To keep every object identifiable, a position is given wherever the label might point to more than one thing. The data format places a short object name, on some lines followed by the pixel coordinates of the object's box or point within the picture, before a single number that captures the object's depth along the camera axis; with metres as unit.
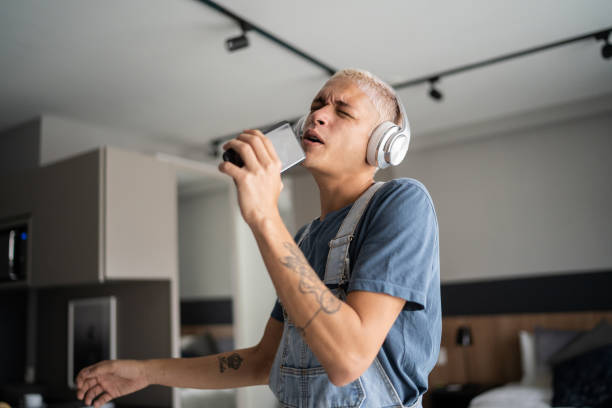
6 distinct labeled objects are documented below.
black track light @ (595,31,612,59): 3.30
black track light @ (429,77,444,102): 3.86
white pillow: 4.45
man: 0.75
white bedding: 3.69
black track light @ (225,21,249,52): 2.90
